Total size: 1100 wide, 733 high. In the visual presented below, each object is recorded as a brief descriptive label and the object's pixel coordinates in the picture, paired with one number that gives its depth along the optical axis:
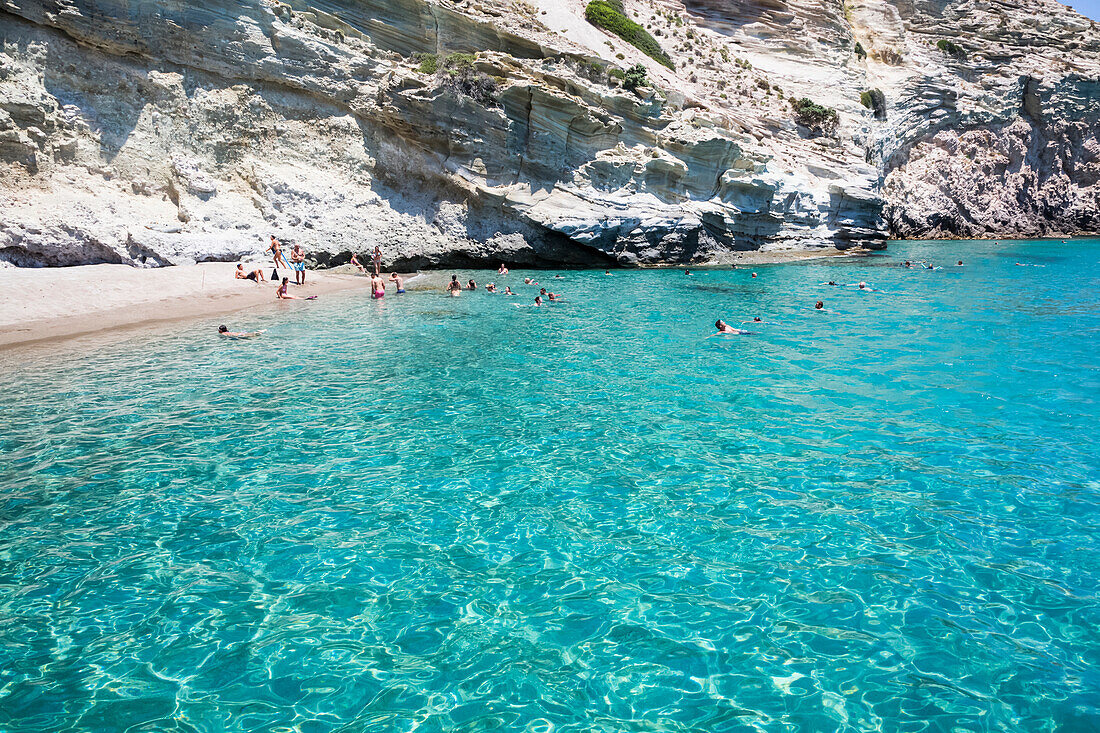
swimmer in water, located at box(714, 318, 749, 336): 17.24
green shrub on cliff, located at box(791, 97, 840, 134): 45.53
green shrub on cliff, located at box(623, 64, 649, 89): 36.00
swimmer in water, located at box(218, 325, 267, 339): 16.55
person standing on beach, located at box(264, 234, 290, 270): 25.25
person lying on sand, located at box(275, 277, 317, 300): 22.94
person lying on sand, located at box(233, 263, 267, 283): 24.73
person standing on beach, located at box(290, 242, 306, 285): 26.14
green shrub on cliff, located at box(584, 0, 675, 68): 45.62
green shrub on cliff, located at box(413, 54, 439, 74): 32.19
